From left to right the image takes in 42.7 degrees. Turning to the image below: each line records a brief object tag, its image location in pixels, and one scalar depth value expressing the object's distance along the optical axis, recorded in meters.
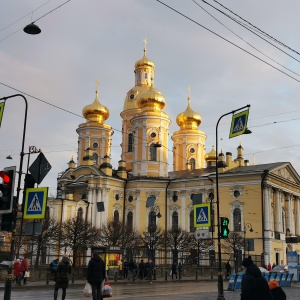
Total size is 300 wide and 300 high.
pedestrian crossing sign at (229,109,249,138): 14.85
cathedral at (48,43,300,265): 43.35
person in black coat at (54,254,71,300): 12.05
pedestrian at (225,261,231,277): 31.15
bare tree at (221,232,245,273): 38.73
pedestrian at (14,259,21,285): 20.04
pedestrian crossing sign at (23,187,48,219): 10.28
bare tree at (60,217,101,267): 35.97
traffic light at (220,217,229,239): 14.77
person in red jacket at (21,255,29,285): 20.86
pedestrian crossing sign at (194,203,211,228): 15.80
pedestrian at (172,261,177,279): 30.02
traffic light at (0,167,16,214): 8.84
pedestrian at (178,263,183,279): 29.38
